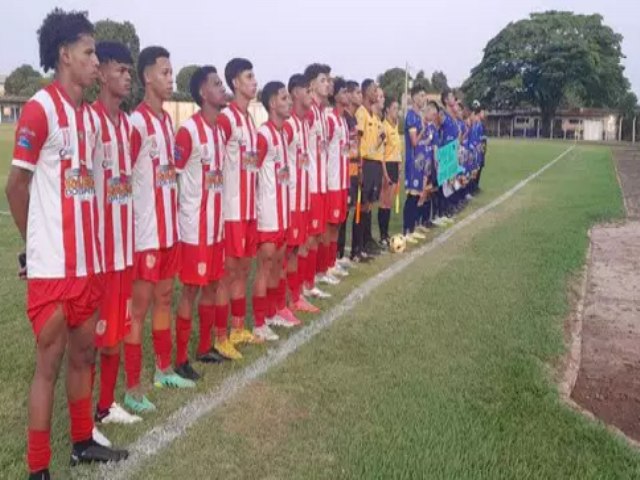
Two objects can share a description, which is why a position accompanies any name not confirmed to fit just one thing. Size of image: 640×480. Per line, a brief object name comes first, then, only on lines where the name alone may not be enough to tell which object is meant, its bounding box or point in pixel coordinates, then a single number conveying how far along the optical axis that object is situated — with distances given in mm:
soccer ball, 9414
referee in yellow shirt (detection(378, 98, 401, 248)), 9414
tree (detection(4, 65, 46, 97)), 78938
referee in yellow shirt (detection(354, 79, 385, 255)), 8883
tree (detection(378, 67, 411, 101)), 74988
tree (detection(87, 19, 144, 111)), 49781
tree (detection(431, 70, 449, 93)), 90000
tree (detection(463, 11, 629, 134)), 65875
